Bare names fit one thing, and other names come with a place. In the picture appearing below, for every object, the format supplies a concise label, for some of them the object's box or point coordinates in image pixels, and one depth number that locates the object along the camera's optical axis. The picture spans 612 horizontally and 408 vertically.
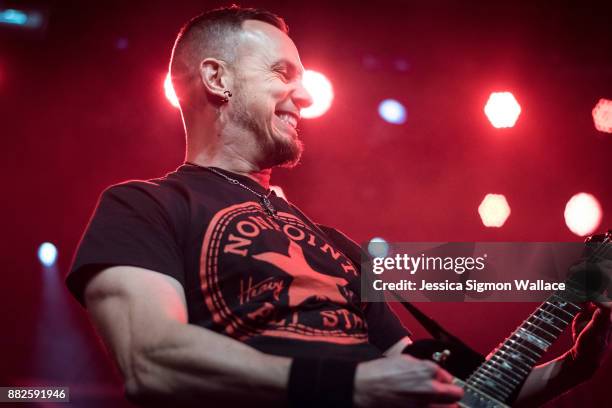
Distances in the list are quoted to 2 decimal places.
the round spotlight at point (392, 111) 4.42
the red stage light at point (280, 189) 4.28
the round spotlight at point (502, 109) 4.35
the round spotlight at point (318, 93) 4.42
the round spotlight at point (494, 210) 4.20
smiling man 1.29
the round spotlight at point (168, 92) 4.32
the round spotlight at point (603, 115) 4.19
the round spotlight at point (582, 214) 4.13
